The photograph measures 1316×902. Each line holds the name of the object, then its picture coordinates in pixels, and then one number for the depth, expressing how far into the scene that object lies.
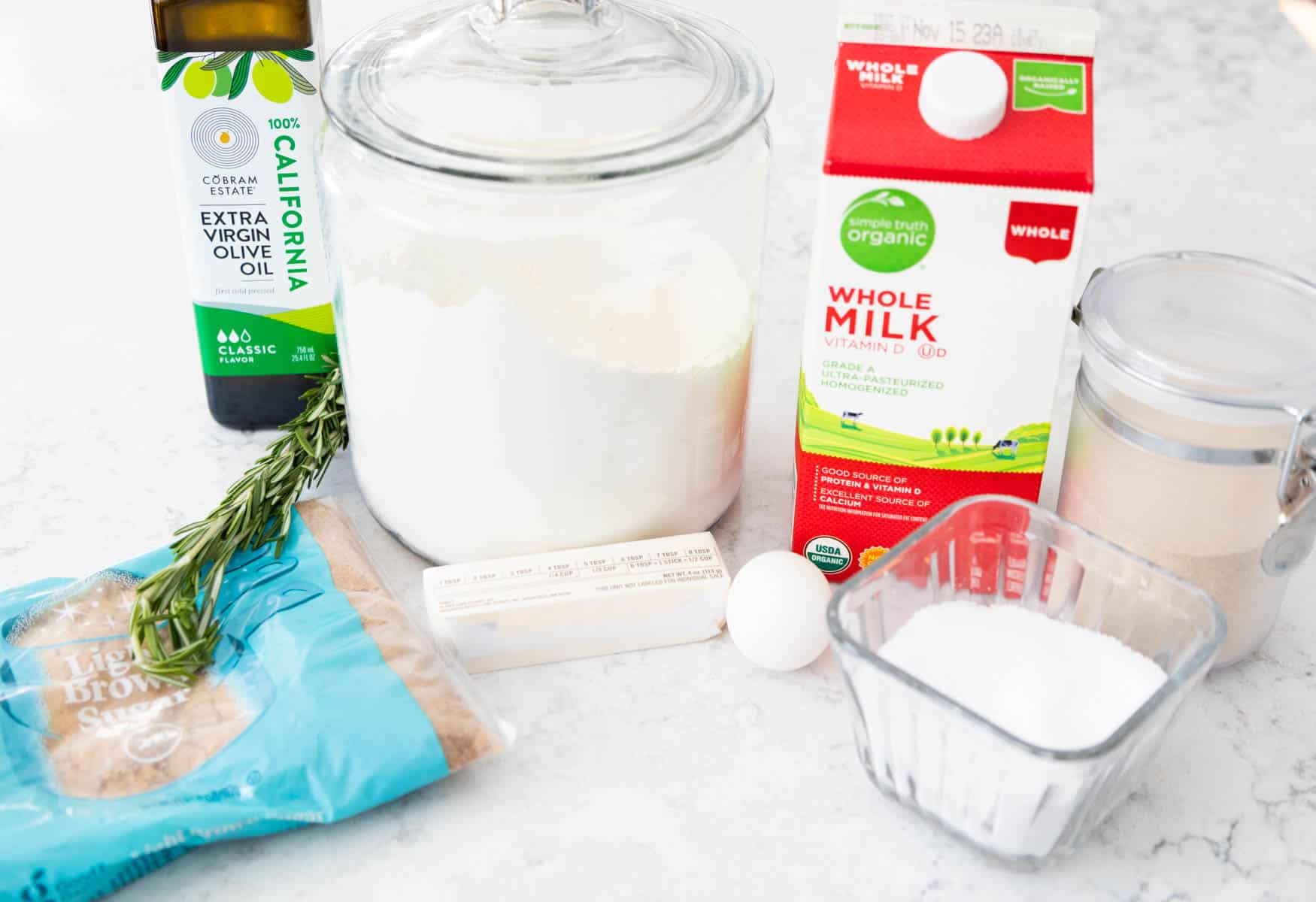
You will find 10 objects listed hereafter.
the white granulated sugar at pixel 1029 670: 0.77
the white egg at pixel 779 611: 0.89
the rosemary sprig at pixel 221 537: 0.87
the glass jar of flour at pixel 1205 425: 0.82
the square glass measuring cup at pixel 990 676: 0.74
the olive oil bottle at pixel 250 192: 0.95
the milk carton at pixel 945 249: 0.82
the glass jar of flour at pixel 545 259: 0.85
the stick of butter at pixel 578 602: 0.90
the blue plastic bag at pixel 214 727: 0.77
